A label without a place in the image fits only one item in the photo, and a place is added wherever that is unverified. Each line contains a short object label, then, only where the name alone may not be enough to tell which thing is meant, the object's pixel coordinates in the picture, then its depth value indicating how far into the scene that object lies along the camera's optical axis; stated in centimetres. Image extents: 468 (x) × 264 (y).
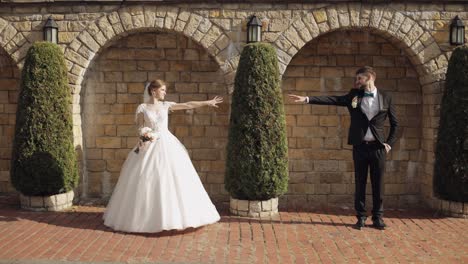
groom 615
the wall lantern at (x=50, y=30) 735
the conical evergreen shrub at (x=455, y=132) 684
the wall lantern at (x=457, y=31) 724
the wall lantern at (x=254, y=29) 723
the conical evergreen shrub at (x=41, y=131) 696
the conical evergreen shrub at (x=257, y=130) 679
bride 585
